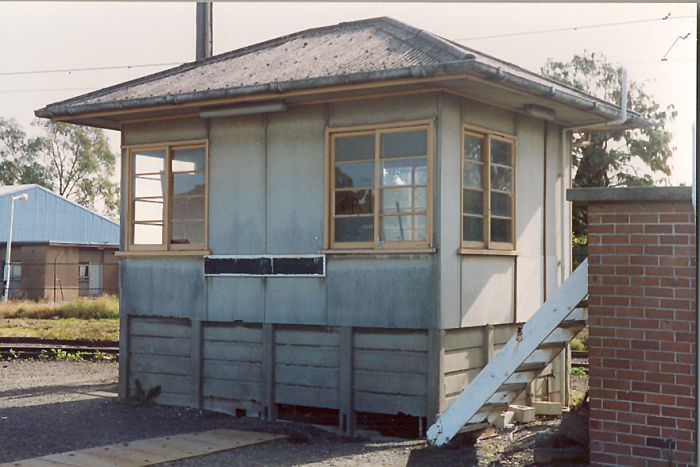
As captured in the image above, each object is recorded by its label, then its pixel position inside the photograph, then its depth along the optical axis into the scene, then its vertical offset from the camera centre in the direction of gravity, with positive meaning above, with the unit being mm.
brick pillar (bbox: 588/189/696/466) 6848 -494
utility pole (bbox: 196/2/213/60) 15117 +3681
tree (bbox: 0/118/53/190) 38438 +4849
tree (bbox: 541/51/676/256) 21312 +2852
